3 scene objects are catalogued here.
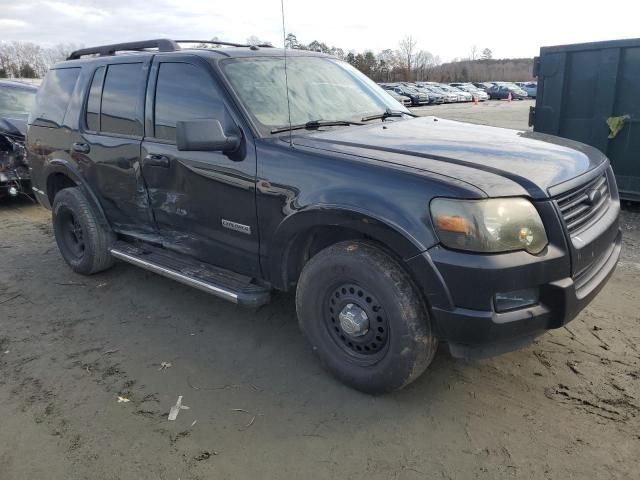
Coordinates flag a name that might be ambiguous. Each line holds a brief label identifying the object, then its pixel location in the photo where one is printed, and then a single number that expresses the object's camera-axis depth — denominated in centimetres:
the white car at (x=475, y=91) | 4642
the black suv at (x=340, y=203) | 248
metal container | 627
